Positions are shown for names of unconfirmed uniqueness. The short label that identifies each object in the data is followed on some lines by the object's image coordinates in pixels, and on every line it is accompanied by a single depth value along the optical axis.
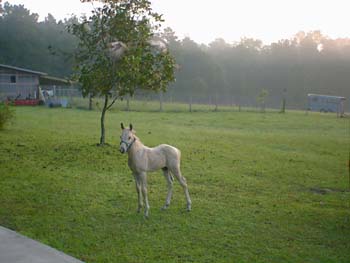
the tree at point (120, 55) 16.48
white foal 8.22
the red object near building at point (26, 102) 44.28
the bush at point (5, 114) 20.92
